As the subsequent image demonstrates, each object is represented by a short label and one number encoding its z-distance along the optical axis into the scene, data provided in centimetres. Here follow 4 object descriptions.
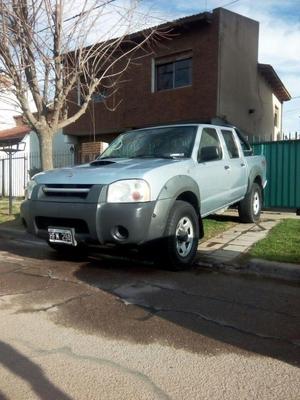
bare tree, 867
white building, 2097
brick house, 1497
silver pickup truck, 515
